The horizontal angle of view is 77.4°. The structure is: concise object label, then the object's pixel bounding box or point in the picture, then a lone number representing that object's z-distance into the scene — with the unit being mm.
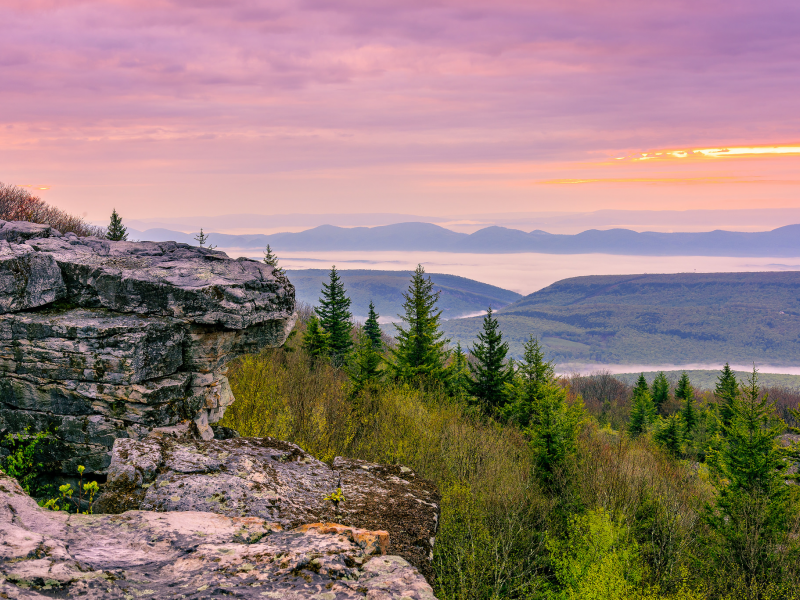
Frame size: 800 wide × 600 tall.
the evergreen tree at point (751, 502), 18578
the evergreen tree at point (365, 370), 27828
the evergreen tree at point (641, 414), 63125
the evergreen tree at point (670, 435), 49094
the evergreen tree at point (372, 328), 48406
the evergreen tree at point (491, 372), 29953
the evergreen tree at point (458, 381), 30438
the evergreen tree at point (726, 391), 49031
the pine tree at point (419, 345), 29750
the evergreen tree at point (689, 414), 55281
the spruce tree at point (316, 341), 37719
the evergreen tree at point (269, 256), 47900
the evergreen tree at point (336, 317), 40656
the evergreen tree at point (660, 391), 76875
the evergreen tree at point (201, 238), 47141
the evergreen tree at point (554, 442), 20969
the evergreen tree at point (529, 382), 26594
